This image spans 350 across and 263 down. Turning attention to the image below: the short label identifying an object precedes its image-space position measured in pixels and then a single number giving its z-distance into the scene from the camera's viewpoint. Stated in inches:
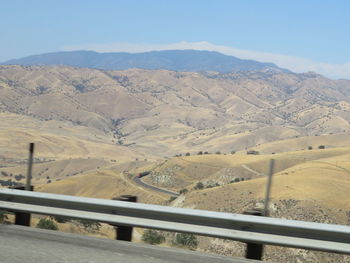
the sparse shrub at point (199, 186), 5439.5
